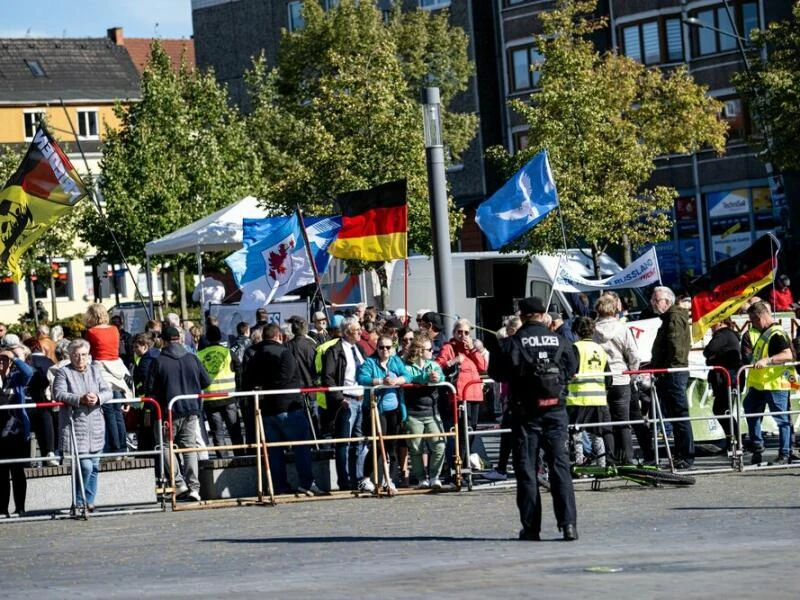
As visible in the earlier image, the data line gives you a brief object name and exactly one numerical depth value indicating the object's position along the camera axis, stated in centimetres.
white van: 3703
